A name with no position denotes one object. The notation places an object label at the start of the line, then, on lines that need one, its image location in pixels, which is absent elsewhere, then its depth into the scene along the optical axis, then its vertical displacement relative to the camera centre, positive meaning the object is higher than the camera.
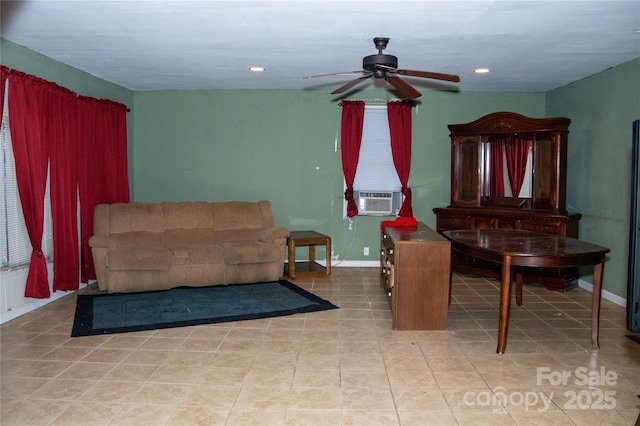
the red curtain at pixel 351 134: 6.45 +0.72
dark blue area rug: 4.16 -1.10
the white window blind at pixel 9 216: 4.28 -0.24
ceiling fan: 3.81 +0.93
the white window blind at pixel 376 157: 6.59 +0.43
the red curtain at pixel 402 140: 6.47 +0.65
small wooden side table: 5.86 -0.73
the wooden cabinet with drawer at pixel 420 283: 3.96 -0.74
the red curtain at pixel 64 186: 4.73 +0.02
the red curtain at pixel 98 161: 5.27 +0.32
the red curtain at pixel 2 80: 3.94 +0.86
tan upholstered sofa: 5.10 -0.62
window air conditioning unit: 6.62 -0.17
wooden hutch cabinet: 5.53 +0.00
